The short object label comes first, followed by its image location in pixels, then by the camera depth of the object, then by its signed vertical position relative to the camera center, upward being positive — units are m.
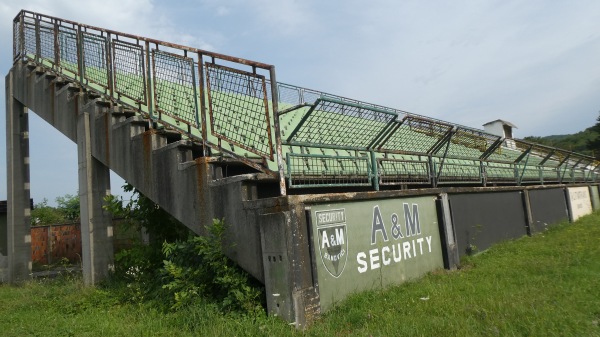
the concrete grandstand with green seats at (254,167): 4.66 +0.73
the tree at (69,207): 31.44 +2.37
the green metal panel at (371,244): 4.76 -0.48
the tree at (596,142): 51.13 +5.27
